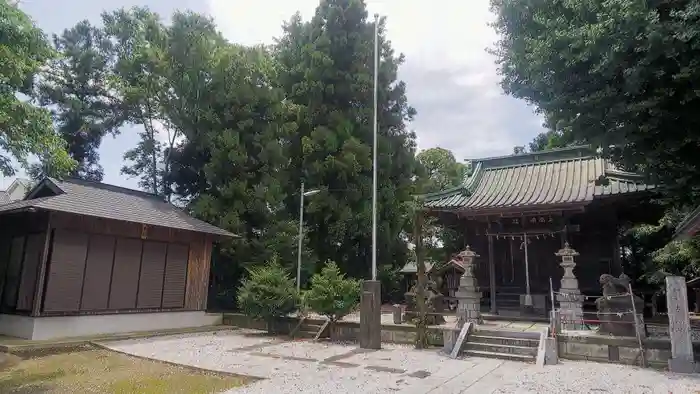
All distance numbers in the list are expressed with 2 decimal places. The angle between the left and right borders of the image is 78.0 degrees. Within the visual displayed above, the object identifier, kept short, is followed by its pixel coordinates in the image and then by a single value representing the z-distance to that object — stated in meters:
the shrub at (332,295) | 12.13
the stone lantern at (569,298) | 11.23
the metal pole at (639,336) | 8.77
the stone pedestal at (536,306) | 13.90
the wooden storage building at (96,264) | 11.44
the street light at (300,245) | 15.51
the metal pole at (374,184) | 11.72
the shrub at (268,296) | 12.80
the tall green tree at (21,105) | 8.03
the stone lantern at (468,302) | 11.28
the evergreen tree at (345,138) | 19.62
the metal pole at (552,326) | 9.82
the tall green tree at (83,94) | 21.42
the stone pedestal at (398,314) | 13.29
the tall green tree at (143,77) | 20.44
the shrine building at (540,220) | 13.40
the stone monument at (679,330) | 8.16
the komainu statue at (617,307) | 9.57
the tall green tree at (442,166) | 29.64
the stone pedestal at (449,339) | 10.23
